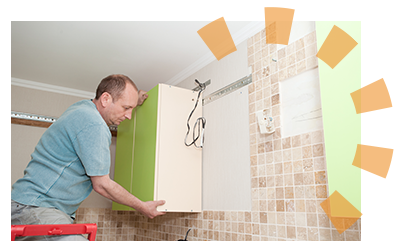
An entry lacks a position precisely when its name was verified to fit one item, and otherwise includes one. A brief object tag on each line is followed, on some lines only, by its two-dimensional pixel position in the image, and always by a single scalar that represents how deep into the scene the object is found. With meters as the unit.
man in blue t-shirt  1.42
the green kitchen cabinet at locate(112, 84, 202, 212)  2.41
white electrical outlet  1.97
